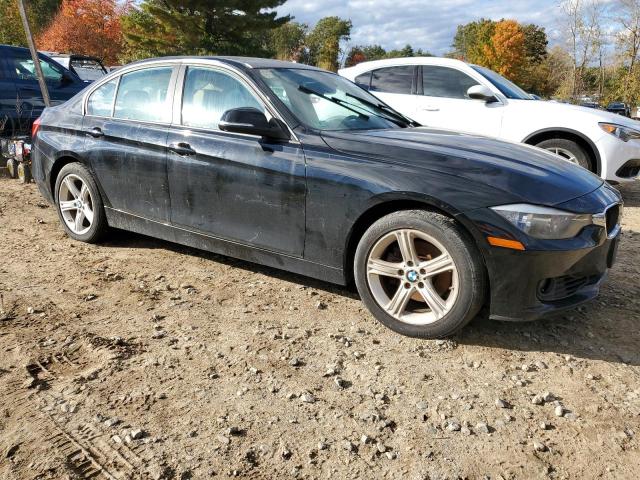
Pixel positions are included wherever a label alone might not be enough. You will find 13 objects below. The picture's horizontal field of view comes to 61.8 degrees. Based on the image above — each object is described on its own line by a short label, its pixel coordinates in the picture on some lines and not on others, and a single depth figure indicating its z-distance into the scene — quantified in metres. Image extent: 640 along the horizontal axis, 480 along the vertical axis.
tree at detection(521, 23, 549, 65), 66.12
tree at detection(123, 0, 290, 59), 28.08
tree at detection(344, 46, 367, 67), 82.76
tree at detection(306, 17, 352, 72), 69.25
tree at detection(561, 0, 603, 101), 32.53
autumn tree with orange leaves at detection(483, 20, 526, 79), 57.97
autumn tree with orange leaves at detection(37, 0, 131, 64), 39.91
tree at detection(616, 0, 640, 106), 28.78
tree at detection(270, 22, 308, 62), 73.21
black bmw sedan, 2.86
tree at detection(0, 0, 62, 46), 40.22
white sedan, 6.59
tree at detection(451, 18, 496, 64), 60.91
